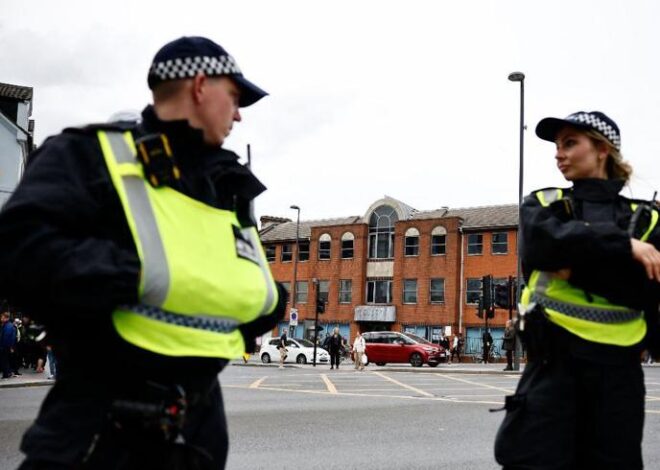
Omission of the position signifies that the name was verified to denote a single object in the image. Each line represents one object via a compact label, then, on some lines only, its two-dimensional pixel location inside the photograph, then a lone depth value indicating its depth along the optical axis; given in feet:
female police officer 9.07
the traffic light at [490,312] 88.12
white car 117.39
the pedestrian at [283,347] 102.94
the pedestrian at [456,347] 142.15
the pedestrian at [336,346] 101.05
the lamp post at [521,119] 91.86
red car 108.37
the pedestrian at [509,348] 87.07
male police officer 5.98
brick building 154.61
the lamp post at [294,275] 181.06
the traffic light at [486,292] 89.20
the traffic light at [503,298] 60.23
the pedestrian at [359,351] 95.45
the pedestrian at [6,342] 60.30
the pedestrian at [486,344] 121.70
